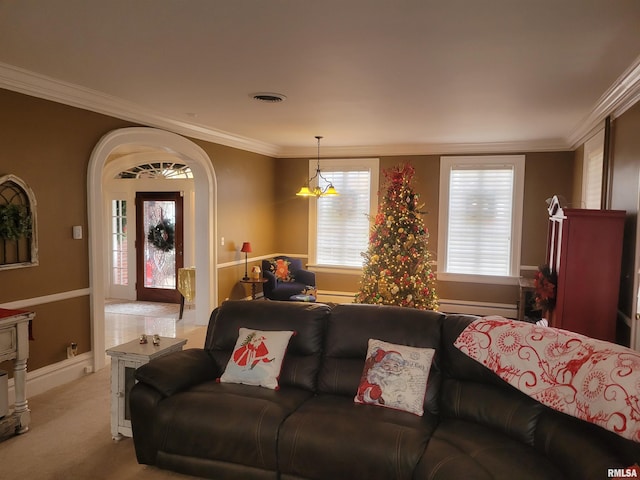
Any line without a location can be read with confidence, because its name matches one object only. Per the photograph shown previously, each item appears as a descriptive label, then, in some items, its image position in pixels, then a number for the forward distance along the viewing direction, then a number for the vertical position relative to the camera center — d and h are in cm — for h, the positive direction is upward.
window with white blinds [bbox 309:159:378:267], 772 +4
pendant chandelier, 664 +35
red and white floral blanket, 186 -72
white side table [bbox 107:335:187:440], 312 -120
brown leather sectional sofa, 212 -112
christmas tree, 564 -47
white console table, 311 -101
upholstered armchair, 687 -101
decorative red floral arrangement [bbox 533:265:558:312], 413 -63
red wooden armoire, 374 -43
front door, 787 -57
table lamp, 687 -52
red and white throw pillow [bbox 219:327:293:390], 294 -96
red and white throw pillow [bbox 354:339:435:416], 264 -96
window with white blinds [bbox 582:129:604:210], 489 +58
